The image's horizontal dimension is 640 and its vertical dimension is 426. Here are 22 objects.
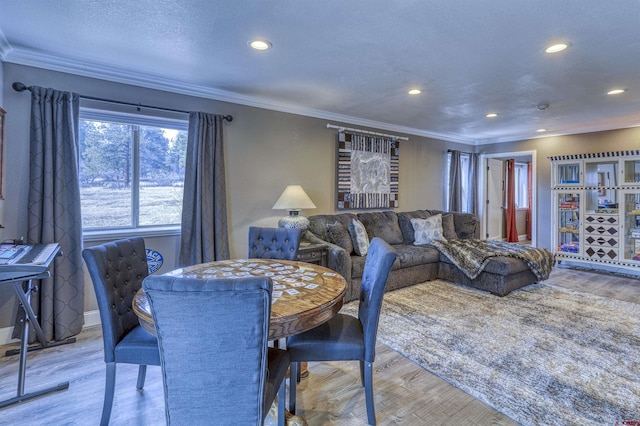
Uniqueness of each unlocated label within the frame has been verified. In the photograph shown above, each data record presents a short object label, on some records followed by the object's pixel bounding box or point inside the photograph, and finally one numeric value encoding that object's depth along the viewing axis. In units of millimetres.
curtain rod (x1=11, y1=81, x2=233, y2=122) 2658
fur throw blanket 4098
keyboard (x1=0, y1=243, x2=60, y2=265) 1994
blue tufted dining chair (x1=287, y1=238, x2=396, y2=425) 1750
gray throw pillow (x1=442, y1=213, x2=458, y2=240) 5207
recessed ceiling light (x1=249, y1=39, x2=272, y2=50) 2449
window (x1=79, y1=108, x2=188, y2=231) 3111
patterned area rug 1973
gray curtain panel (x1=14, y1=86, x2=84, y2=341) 2705
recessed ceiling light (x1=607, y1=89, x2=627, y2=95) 3494
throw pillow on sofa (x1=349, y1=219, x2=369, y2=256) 4174
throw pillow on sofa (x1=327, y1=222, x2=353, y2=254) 4109
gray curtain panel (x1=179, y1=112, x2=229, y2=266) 3422
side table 3562
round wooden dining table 1448
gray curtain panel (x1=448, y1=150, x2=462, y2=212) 6336
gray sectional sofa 3867
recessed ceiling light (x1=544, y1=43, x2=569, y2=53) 2457
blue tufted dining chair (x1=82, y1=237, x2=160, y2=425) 1678
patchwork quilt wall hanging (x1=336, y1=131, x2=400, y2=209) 4910
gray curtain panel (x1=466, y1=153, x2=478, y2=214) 6754
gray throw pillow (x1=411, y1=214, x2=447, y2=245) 4871
